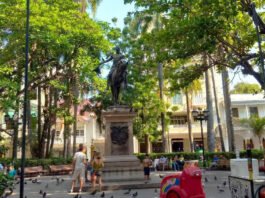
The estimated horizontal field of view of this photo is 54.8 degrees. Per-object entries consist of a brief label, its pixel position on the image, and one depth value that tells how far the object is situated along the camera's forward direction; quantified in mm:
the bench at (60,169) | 19202
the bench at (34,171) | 17851
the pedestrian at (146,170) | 11537
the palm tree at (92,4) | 24060
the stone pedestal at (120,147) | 10382
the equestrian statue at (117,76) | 11761
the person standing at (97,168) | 9267
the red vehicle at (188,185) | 5739
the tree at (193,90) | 28132
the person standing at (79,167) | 9155
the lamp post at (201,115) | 19254
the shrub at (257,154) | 17969
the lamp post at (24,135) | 6178
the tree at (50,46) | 13984
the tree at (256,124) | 28227
